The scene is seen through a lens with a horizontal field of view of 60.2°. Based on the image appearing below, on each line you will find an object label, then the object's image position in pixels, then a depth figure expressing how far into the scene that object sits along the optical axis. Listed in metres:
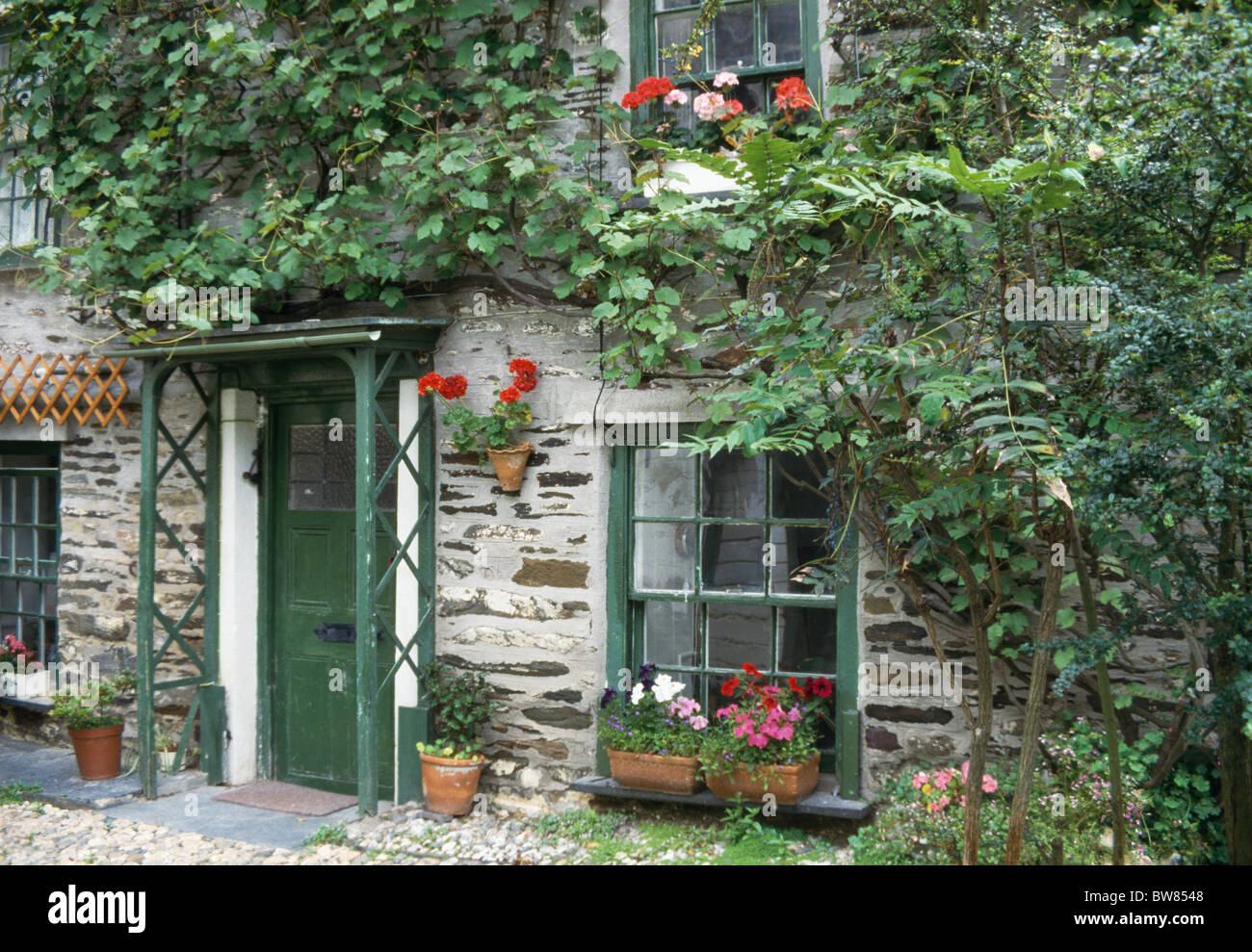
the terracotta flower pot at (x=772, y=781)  4.84
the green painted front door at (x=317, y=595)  6.21
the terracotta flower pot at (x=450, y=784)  5.50
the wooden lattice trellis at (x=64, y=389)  6.95
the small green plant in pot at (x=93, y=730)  6.46
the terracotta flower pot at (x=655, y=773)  5.08
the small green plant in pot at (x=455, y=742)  5.52
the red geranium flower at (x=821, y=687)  5.02
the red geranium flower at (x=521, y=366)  5.52
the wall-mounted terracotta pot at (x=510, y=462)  5.58
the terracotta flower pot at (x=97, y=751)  6.47
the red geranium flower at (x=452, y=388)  5.52
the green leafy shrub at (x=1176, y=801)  4.11
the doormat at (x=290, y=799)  5.88
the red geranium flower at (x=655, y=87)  5.16
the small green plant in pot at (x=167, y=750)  6.59
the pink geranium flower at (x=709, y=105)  5.12
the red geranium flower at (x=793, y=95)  4.91
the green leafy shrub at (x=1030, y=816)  4.11
